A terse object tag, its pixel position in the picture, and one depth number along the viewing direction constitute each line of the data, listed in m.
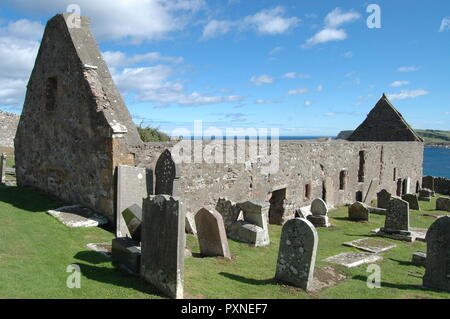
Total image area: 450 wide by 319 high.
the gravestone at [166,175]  9.42
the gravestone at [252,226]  10.47
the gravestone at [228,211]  11.27
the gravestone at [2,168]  16.65
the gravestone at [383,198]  19.03
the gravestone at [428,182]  28.34
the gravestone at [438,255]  7.57
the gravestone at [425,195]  23.97
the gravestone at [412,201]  19.58
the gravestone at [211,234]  8.60
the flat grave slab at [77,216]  9.24
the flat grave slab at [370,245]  10.98
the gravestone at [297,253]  6.99
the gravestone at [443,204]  19.95
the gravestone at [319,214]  14.41
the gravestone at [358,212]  15.96
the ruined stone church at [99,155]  9.57
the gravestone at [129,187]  9.10
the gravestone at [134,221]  7.05
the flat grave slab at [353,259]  9.14
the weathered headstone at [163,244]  5.88
